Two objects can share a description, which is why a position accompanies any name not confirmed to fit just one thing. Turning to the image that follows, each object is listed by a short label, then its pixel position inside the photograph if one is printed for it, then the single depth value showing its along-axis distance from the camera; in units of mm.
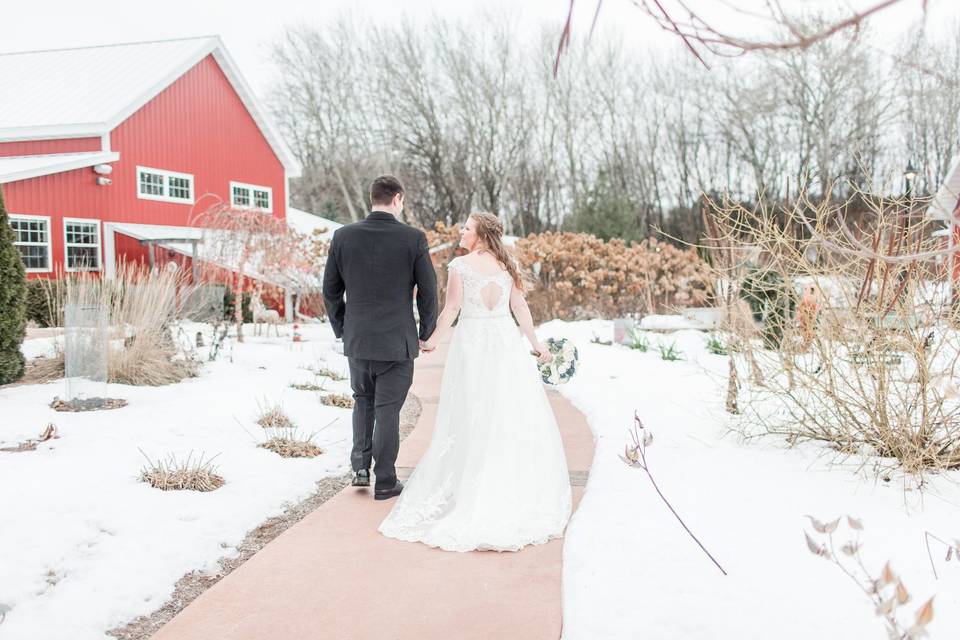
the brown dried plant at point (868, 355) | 4543
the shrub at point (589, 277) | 15805
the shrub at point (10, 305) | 7289
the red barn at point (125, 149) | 17500
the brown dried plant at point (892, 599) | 1608
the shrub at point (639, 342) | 10638
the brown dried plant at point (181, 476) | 4875
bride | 4199
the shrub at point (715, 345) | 9537
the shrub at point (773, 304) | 5422
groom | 4746
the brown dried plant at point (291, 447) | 6035
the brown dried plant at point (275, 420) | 6750
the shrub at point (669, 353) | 9648
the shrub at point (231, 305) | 18109
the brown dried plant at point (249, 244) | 14242
